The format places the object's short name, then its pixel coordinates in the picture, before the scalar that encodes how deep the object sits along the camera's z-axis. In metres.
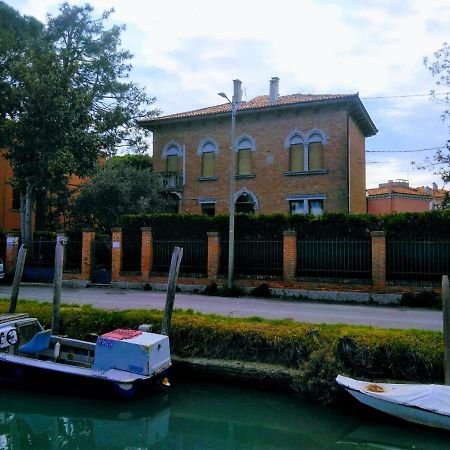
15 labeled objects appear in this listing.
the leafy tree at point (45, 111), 21.97
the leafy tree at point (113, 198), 23.94
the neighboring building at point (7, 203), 35.62
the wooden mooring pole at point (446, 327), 7.90
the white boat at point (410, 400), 7.23
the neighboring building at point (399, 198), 36.50
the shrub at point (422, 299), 15.91
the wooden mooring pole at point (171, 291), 10.28
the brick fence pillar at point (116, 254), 21.41
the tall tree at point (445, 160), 19.28
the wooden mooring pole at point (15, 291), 12.10
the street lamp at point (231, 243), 18.98
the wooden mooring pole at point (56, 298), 11.16
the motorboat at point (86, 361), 8.86
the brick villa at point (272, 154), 25.08
